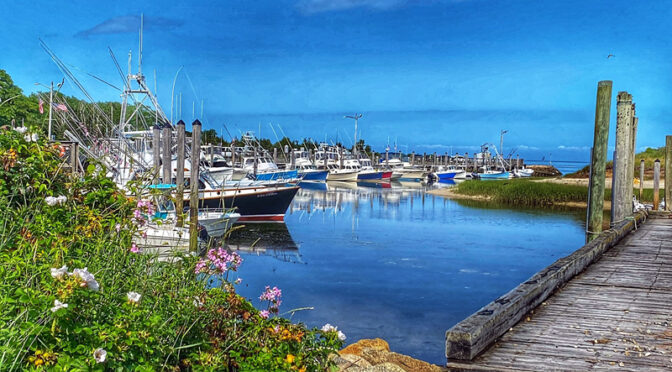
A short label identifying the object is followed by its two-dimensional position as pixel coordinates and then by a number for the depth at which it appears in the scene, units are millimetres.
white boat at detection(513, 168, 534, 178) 89294
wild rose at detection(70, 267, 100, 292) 3078
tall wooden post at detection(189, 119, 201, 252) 16984
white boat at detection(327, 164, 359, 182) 74750
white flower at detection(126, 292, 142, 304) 3279
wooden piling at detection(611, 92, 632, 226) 14156
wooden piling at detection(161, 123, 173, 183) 20358
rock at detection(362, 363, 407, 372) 6588
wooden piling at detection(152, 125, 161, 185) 20294
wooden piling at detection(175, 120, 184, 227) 16844
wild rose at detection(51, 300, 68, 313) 2877
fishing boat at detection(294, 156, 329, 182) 69250
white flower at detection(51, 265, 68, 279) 3070
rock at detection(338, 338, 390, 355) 8352
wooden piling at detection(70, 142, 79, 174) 8753
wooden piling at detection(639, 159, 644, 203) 24106
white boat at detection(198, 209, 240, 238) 18622
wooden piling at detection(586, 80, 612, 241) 12344
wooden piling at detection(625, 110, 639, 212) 16214
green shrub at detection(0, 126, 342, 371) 3055
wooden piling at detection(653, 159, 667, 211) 21141
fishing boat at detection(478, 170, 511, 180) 82688
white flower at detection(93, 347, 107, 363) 2912
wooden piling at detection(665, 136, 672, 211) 20720
